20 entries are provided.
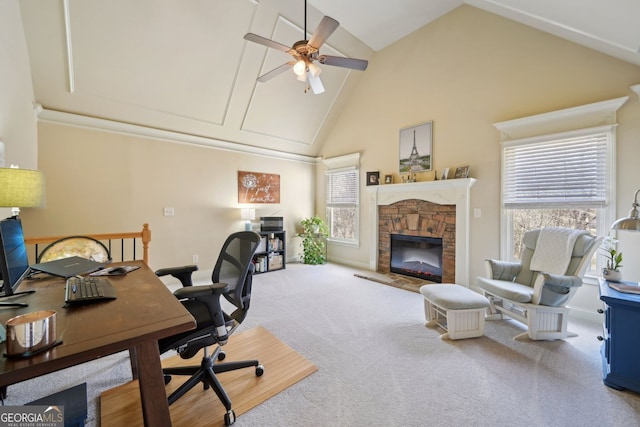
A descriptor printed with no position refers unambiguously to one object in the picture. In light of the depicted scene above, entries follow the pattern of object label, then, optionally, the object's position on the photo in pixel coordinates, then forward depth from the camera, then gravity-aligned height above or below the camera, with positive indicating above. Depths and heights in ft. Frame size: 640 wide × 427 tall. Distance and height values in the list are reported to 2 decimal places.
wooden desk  2.52 -1.42
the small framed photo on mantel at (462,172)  11.97 +1.85
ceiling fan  7.39 +5.06
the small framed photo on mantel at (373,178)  15.80 +2.07
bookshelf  15.83 -2.59
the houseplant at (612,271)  6.98 -1.62
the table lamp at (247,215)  15.44 -0.20
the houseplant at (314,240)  18.04 -1.99
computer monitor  3.53 -0.66
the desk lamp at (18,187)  4.99 +0.49
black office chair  4.79 -2.15
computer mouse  5.80 -1.33
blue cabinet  5.63 -2.88
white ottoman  7.81 -3.05
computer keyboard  3.96 -1.29
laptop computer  5.28 -1.20
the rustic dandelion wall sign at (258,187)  16.15 +1.59
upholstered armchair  7.77 -2.29
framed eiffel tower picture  13.51 +3.42
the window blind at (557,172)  9.02 +1.50
